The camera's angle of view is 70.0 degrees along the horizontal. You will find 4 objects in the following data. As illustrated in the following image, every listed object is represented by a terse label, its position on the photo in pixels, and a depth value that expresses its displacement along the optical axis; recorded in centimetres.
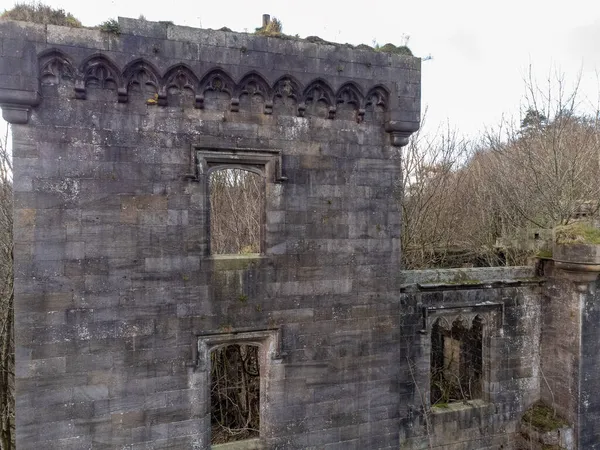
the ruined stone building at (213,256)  562
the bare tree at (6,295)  1162
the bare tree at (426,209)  1509
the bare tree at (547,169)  1031
